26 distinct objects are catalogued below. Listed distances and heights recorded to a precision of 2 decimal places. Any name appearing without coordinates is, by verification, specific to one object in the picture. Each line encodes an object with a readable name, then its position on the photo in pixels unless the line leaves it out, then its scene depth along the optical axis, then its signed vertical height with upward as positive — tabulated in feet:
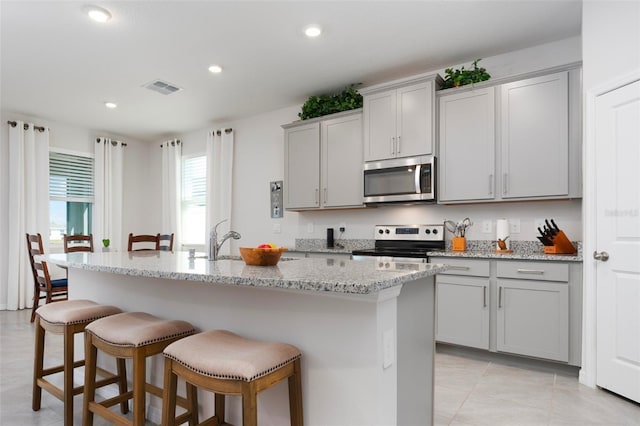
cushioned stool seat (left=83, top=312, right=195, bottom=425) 5.25 -1.84
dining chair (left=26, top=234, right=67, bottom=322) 13.85 -2.55
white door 7.63 -0.46
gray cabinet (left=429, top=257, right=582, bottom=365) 8.87 -2.26
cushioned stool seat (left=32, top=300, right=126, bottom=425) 6.37 -2.07
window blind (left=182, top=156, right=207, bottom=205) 19.21 +1.77
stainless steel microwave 11.25 +1.08
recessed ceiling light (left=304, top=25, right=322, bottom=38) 9.60 +4.69
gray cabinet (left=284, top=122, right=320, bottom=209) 13.75 +1.80
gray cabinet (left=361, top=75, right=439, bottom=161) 11.23 +2.95
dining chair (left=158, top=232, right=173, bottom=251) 15.82 -1.02
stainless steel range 11.38 -0.84
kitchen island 4.35 -1.43
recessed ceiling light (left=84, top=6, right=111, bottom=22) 8.65 +4.63
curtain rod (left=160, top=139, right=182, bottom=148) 19.81 +3.77
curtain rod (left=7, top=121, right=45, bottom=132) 16.04 +3.77
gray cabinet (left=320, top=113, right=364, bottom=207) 12.78 +1.84
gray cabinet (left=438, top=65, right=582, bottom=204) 9.44 +2.02
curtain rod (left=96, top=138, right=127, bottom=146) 19.53 +3.69
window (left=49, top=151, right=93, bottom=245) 17.84 +0.95
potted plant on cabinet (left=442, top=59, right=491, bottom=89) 10.73 +3.99
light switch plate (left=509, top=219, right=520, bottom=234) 10.87 -0.28
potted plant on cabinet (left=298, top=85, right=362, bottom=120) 13.09 +3.95
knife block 9.45 -0.71
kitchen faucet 7.17 -0.57
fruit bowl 5.72 -0.61
